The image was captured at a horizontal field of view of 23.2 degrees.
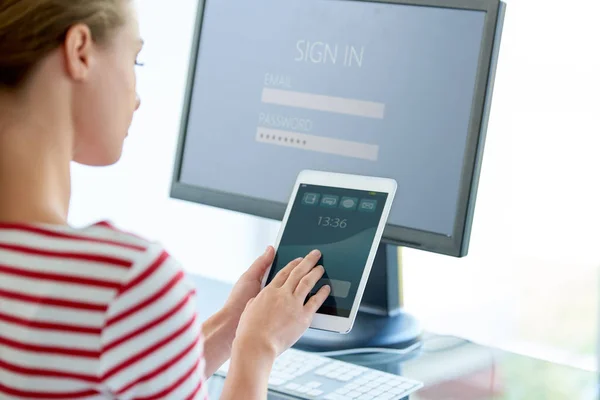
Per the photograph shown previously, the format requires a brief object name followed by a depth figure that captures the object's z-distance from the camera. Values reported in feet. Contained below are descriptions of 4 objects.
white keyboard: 5.61
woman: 4.33
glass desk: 5.76
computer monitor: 5.99
